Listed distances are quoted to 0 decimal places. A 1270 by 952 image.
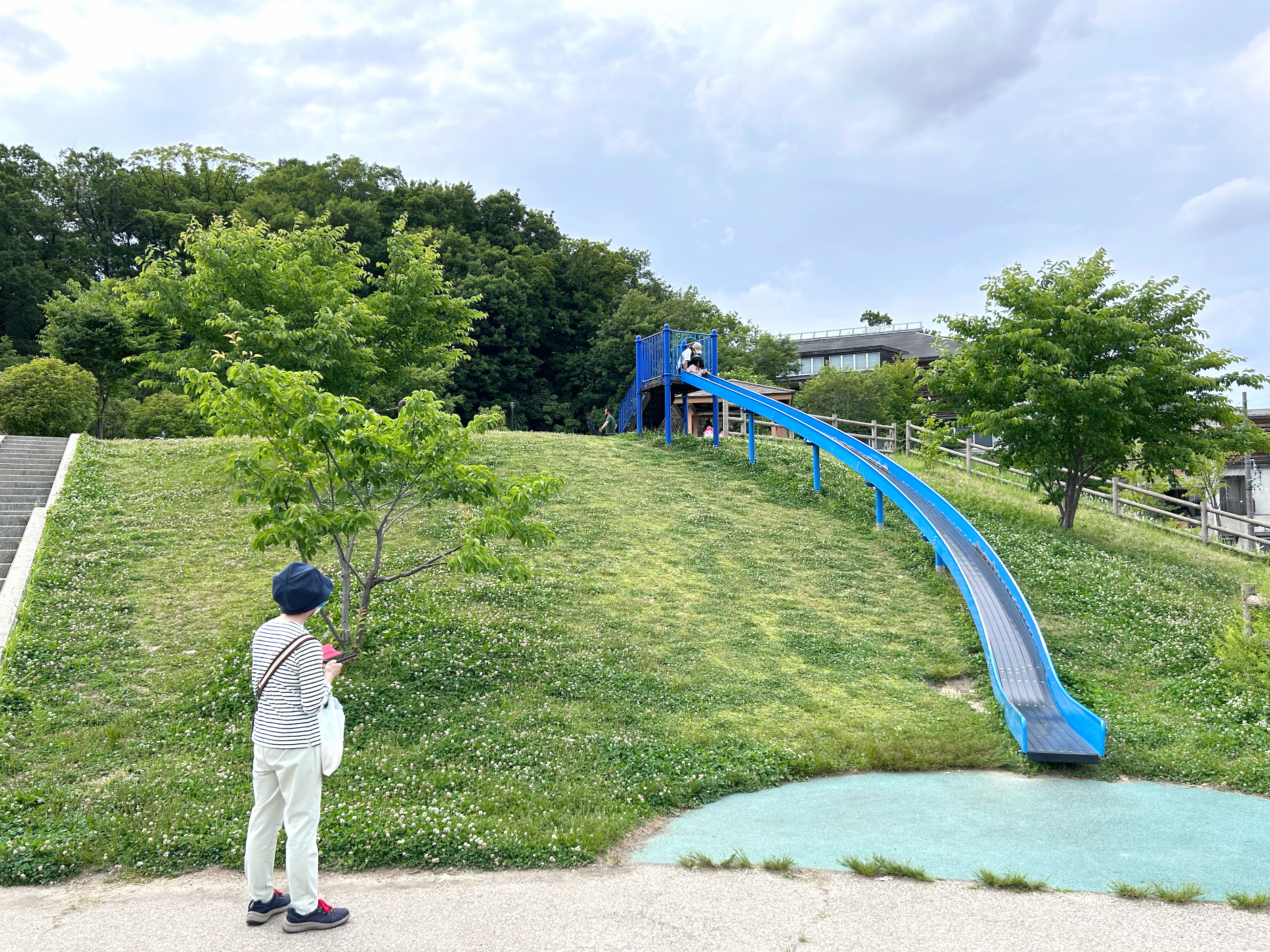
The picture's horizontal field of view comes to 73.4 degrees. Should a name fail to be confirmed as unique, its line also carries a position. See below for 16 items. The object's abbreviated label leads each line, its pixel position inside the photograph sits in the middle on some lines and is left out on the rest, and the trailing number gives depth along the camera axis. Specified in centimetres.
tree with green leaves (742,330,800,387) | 5222
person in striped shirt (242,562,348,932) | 450
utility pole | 4244
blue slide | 848
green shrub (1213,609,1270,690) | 980
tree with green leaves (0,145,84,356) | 4244
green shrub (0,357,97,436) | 2136
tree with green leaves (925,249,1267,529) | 1655
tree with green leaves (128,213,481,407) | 1728
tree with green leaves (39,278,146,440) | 2498
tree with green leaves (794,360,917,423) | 4550
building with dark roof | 6581
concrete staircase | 1324
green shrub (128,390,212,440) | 2888
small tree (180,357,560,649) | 846
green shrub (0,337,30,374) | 3481
